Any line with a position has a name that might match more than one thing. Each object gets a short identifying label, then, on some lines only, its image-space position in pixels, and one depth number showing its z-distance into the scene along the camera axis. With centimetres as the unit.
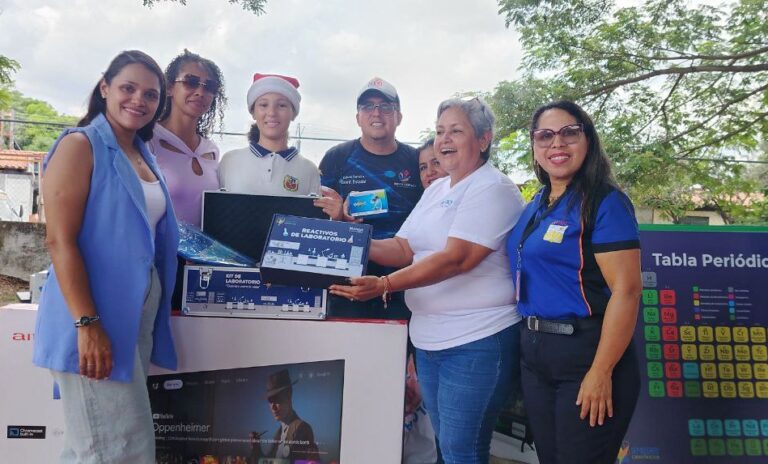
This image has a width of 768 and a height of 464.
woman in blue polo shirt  163
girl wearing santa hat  259
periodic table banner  273
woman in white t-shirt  191
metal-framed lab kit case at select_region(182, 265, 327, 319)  202
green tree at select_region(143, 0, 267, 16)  484
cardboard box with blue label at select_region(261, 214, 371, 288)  189
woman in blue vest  154
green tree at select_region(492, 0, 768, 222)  549
